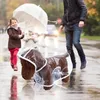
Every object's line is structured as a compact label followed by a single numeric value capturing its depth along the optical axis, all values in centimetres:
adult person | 1146
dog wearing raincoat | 877
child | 1197
